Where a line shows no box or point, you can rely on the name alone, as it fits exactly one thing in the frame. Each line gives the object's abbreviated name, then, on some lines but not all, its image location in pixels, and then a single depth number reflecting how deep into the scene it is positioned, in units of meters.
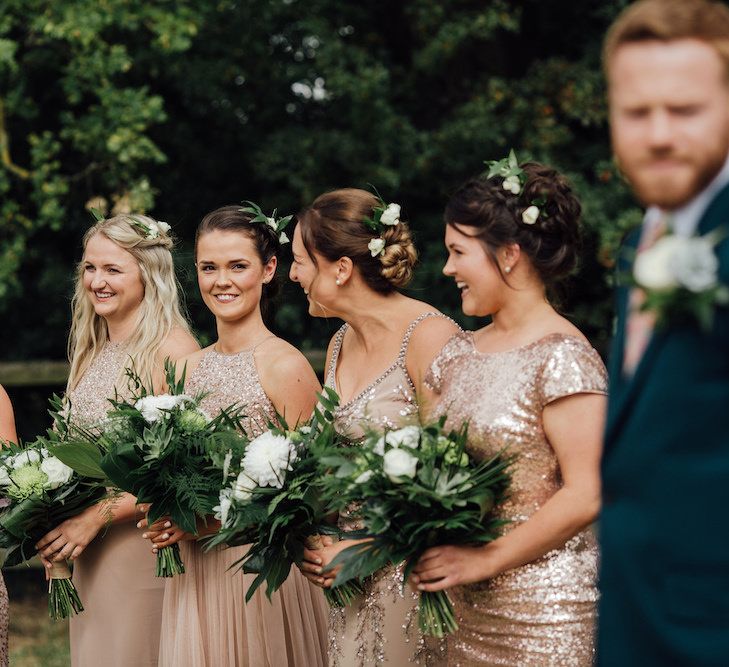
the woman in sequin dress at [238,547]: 4.37
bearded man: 1.82
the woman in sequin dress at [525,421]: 3.04
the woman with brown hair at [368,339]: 3.74
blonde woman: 4.71
